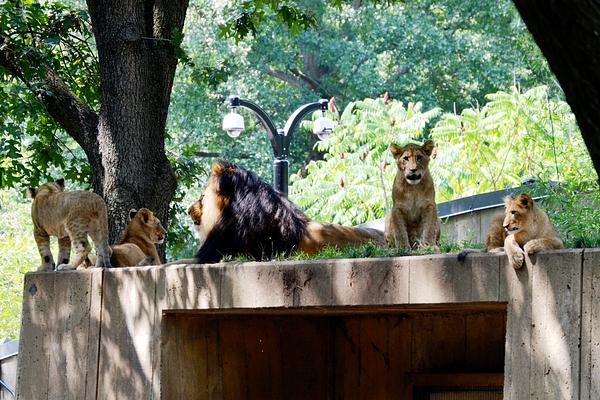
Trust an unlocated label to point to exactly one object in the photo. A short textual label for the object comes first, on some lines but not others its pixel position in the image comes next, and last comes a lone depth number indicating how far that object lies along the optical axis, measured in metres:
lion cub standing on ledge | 16.68
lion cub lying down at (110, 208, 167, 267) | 17.67
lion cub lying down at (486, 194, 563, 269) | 11.75
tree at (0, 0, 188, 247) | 18.95
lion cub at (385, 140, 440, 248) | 15.31
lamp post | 26.62
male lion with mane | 16.71
